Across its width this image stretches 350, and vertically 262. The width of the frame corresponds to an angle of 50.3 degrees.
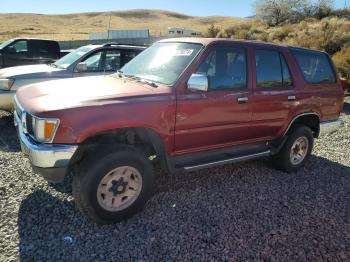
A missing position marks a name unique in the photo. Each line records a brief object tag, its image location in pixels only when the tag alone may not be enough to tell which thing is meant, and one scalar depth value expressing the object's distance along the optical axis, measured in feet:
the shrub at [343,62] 45.91
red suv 11.76
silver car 23.40
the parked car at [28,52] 38.60
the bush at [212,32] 104.99
